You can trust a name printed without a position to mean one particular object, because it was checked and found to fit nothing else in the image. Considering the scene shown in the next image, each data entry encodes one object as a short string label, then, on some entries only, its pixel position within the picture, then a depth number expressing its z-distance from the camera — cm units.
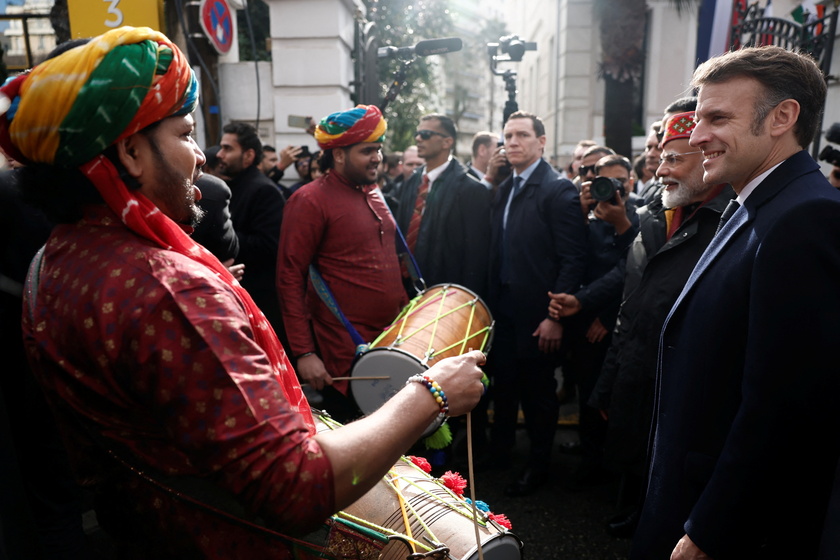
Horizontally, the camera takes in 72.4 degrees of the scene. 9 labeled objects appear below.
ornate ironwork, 501
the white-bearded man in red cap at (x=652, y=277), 233
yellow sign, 524
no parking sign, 607
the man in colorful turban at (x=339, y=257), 314
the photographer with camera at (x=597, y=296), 345
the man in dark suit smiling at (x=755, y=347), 130
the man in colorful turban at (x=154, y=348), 93
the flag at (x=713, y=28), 660
